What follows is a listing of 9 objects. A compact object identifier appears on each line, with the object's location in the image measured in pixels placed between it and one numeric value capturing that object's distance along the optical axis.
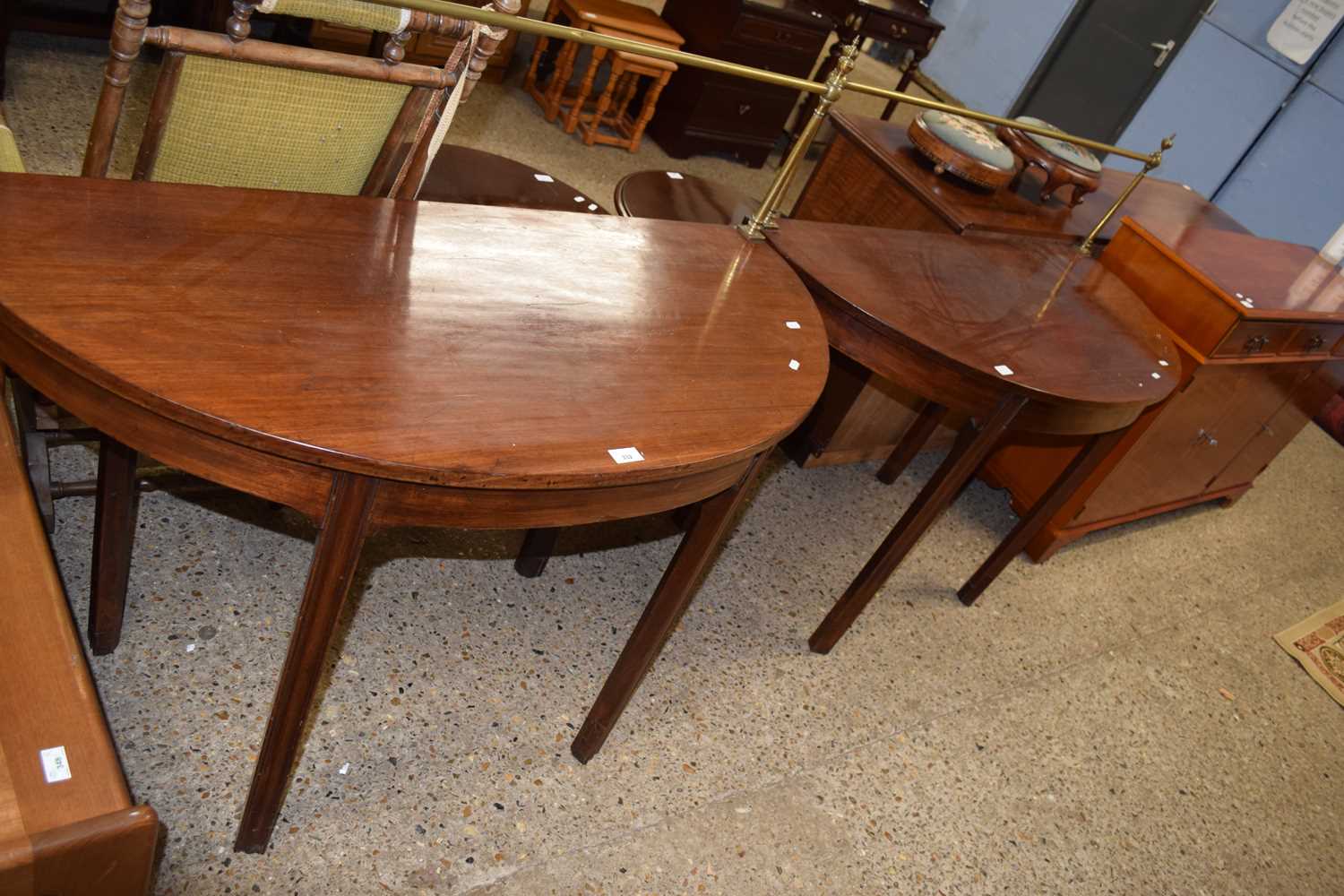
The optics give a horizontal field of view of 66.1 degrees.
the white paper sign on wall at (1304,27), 5.18
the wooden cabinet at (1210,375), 2.73
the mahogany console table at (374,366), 1.17
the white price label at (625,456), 1.33
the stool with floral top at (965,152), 2.74
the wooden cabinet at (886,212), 2.73
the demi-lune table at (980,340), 2.00
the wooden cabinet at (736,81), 4.31
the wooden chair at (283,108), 1.48
